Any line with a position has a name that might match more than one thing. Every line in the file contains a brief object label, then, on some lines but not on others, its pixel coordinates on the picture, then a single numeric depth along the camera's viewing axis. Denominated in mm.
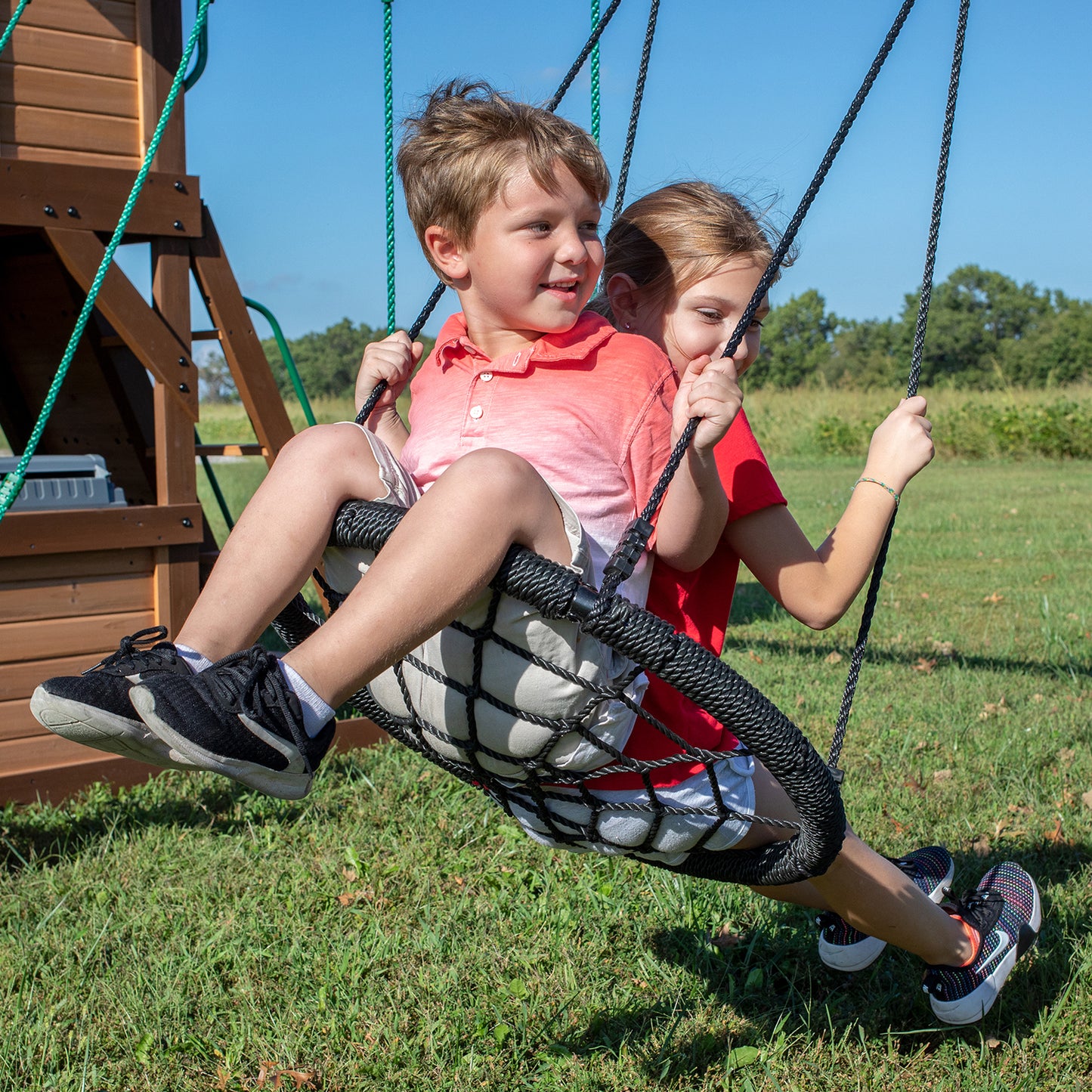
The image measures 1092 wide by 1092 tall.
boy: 1478
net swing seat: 1457
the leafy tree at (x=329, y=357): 59531
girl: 1909
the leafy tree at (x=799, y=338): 57531
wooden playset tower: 3766
